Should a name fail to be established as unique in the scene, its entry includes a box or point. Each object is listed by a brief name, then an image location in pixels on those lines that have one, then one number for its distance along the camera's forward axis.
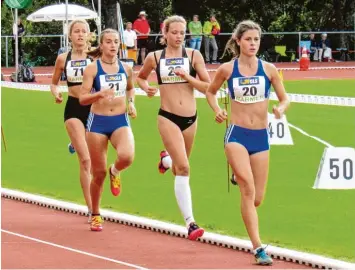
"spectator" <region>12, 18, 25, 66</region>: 44.69
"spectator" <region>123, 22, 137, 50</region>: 45.48
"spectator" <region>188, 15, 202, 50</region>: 48.03
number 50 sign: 12.80
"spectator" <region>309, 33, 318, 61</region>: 50.78
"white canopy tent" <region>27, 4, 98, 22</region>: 44.78
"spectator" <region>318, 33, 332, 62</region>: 50.78
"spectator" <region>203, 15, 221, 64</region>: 48.56
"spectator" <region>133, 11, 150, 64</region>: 48.09
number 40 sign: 18.20
